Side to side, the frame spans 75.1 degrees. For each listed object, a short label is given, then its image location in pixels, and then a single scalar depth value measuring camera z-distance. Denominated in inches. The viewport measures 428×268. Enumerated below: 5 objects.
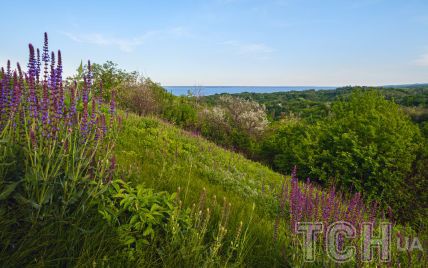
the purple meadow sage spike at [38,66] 96.7
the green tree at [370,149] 438.9
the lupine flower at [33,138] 88.7
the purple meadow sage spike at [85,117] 108.5
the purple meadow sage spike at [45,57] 93.3
